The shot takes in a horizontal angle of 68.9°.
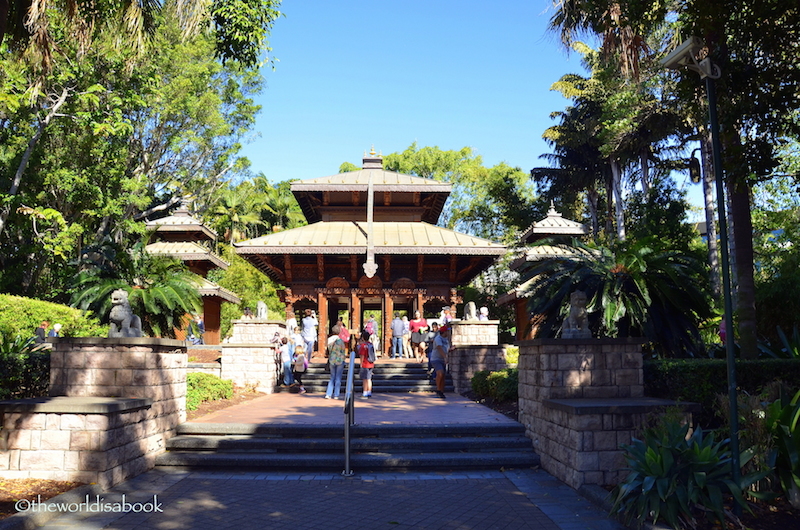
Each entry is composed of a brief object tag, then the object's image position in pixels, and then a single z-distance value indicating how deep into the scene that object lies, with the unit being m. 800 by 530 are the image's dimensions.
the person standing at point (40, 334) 13.10
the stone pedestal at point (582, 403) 6.96
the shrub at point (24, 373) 8.98
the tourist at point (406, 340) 22.14
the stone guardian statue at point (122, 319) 8.66
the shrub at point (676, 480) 5.18
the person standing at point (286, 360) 15.84
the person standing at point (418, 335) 20.08
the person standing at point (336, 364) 13.36
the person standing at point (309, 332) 18.05
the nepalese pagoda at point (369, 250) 21.83
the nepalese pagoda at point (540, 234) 25.00
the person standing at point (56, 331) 12.70
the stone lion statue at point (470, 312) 18.22
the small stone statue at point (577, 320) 8.45
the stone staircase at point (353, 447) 8.21
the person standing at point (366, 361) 13.91
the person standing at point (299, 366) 16.94
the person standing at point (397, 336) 22.03
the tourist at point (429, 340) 17.89
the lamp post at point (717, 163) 5.60
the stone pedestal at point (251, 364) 15.36
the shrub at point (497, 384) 12.45
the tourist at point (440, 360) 14.06
